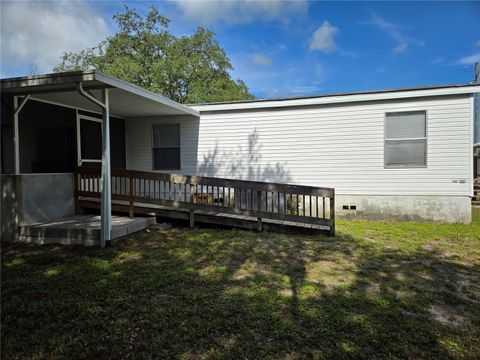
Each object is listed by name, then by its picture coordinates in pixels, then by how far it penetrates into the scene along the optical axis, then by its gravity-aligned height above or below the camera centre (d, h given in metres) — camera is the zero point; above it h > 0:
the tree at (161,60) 21.36 +8.69
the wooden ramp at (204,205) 5.80 -0.62
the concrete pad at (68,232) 5.08 -0.96
